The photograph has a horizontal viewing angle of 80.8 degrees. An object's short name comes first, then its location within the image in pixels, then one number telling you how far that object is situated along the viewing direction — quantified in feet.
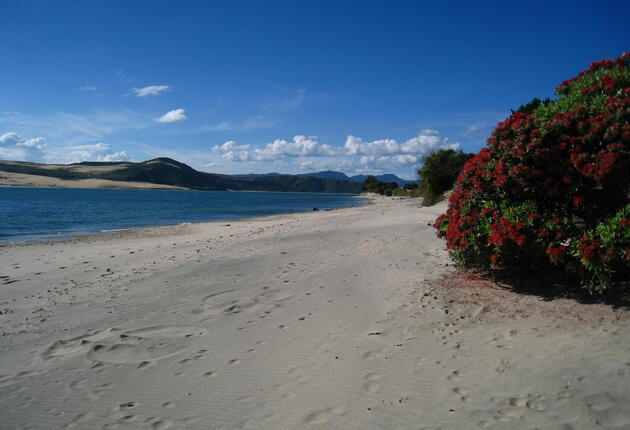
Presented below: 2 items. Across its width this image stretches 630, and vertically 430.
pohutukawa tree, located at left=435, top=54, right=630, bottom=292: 16.07
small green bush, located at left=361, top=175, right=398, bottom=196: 448.00
